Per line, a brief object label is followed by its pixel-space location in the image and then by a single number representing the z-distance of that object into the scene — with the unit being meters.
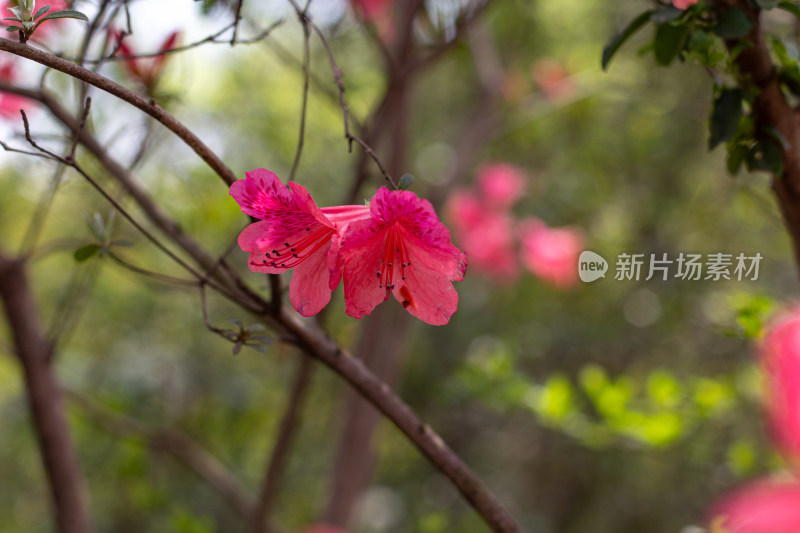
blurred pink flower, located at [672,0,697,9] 0.64
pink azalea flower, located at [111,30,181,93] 0.91
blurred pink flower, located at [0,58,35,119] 1.04
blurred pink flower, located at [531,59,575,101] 1.91
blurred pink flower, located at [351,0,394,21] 1.34
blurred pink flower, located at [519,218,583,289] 1.93
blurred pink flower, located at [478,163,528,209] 1.90
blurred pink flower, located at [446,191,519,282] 1.93
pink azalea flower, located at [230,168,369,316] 0.47
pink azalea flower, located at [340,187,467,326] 0.44
